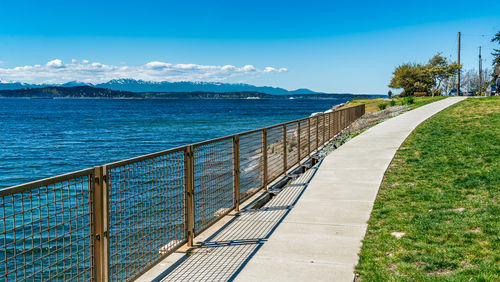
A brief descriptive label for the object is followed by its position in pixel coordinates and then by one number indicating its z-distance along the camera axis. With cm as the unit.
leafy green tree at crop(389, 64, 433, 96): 6019
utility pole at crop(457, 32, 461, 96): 5539
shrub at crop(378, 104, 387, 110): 3941
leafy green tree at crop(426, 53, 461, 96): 5953
